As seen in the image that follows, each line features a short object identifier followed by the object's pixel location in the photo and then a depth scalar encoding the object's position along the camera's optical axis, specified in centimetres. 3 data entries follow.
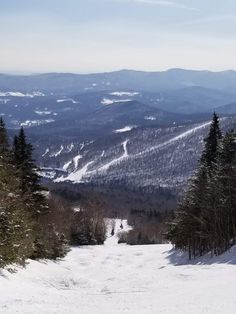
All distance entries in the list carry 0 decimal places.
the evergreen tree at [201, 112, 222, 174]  6114
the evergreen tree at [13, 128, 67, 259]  4469
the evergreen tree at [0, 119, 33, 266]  3055
